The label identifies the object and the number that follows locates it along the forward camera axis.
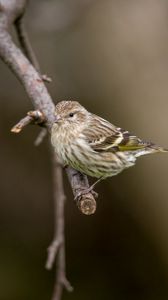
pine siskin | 8.14
